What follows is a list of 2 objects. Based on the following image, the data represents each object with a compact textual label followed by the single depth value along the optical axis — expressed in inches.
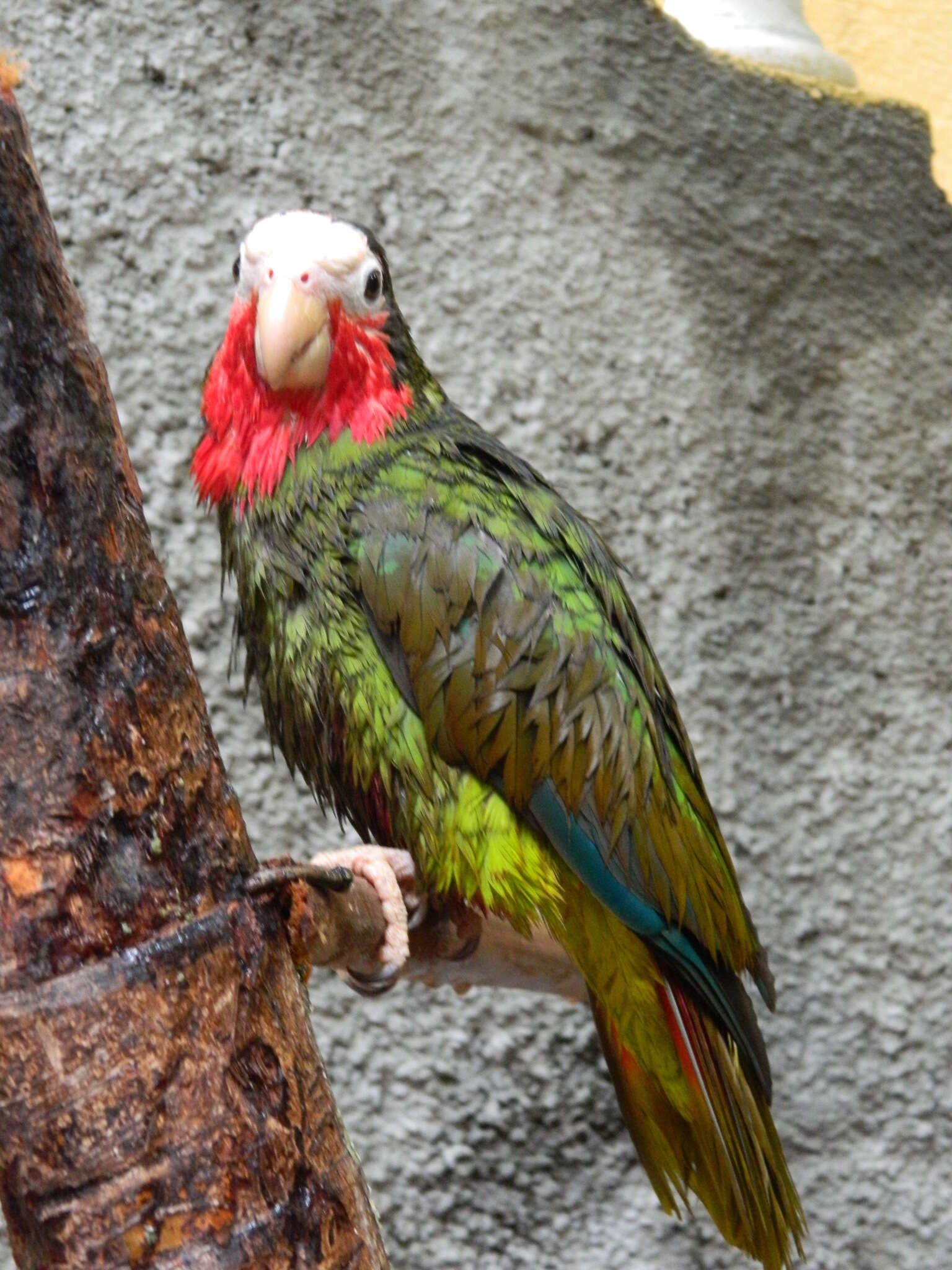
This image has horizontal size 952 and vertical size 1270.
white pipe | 56.6
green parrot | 48.3
